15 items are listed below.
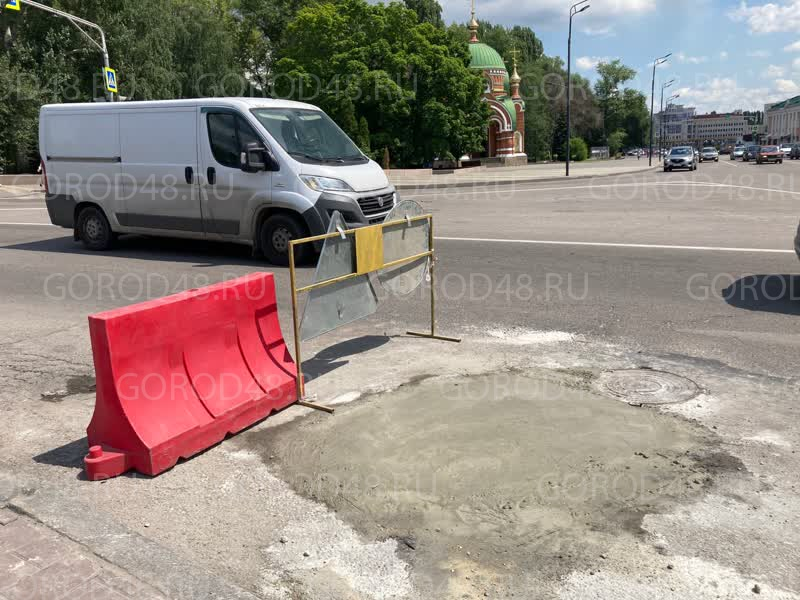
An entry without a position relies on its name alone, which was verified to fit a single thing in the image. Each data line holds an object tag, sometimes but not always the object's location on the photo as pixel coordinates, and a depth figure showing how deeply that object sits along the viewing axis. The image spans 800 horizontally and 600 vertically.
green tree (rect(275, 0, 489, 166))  42.47
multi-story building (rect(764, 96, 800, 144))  156.00
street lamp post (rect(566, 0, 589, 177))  38.95
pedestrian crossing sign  29.74
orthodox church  60.69
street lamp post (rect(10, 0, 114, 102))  25.74
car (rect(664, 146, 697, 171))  46.56
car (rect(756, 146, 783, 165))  55.66
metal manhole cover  4.98
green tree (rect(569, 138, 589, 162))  82.25
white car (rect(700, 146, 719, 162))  69.25
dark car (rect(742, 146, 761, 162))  61.06
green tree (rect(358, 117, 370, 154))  40.25
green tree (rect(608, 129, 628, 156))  112.75
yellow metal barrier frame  5.07
